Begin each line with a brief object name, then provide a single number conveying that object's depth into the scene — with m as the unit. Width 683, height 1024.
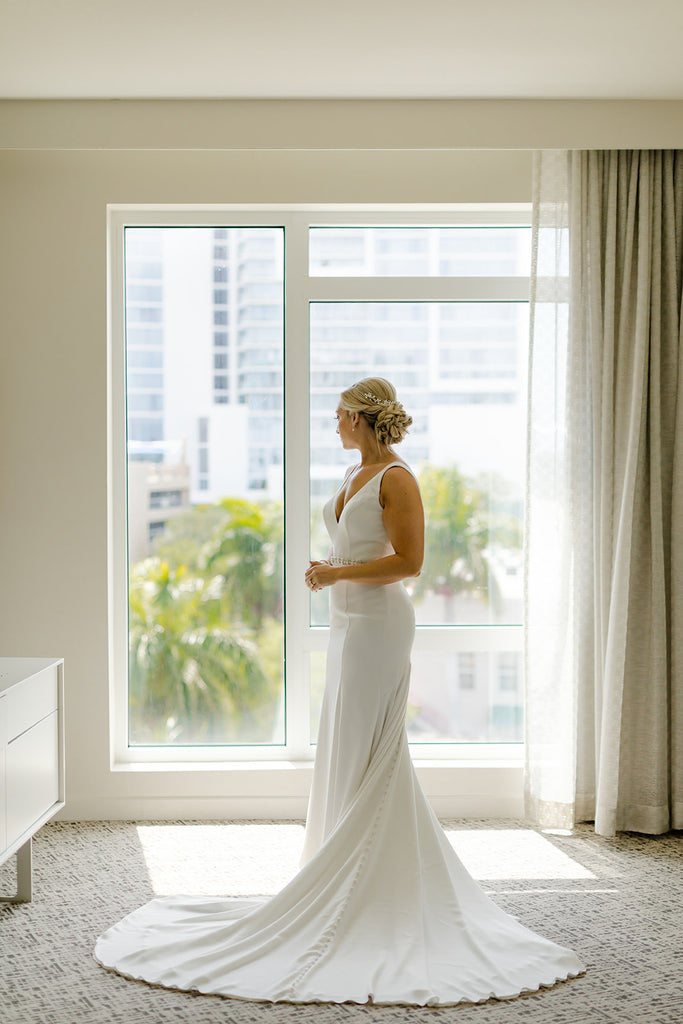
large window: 4.19
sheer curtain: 3.83
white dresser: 2.81
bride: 2.47
